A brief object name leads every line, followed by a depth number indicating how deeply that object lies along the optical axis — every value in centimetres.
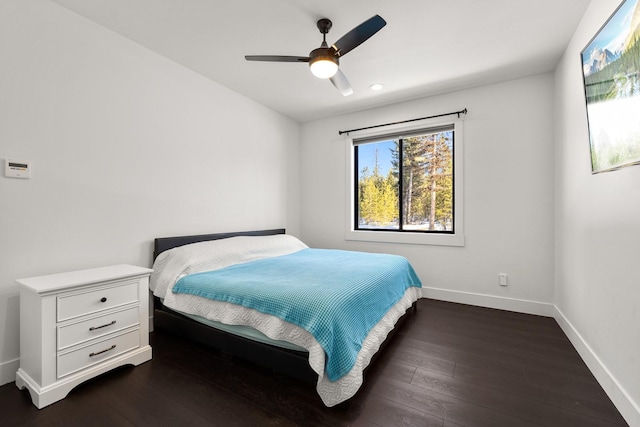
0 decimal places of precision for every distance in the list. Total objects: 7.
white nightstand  162
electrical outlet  315
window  354
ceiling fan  183
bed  155
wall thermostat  182
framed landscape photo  137
